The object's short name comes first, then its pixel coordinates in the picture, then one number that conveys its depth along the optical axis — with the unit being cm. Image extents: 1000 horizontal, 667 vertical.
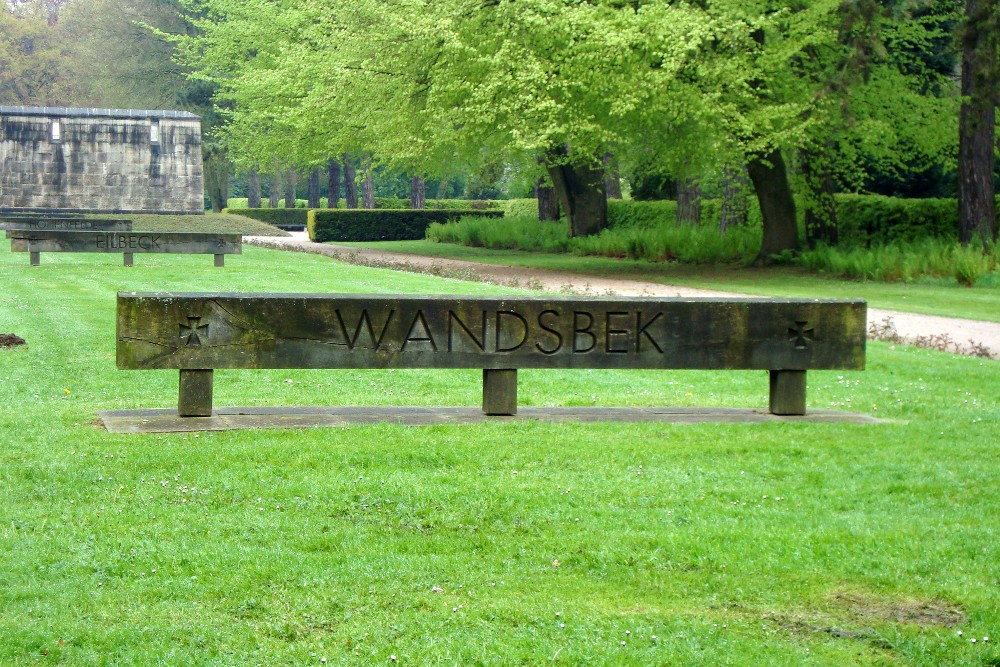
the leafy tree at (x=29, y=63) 8175
